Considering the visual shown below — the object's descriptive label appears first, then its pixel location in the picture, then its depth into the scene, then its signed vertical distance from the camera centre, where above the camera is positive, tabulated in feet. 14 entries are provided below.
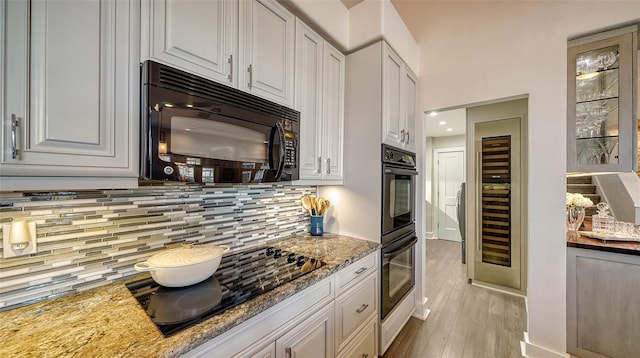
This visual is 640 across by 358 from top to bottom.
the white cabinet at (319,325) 2.89 -2.33
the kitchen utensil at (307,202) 6.43 -0.65
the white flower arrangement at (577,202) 6.65 -0.64
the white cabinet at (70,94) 2.10 +0.87
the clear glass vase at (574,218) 6.59 -1.14
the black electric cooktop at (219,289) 2.67 -1.60
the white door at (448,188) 16.53 -0.63
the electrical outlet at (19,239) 2.70 -0.74
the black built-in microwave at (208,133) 2.83 +0.69
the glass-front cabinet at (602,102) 5.19 +1.86
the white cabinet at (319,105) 5.15 +1.82
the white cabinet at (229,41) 3.05 +2.18
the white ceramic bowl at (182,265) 3.10 -1.20
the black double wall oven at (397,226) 5.84 -1.34
